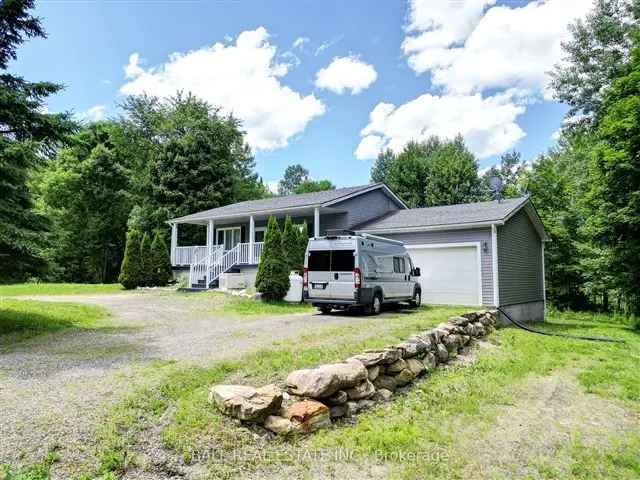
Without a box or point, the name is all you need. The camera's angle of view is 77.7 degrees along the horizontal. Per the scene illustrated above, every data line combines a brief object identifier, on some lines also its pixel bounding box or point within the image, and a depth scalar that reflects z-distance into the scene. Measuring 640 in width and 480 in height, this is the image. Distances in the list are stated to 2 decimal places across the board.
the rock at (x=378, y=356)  5.54
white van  10.63
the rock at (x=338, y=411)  4.66
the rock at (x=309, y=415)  4.16
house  13.70
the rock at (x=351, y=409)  4.81
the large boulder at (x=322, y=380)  4.56
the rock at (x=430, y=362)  6.87
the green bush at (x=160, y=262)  20.38
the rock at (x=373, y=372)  5.51
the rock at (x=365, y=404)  5.03
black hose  11.13
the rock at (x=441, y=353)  7.44
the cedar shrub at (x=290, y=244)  14.91
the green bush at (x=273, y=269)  13.79
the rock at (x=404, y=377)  6.00
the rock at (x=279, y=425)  4.01
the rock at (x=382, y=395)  5.37
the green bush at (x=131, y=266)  19.73
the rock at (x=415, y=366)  6.34
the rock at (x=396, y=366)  5.95
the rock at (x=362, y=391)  5.02
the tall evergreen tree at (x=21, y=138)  7.39
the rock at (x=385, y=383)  5.65
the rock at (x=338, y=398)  4.71
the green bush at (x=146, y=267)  20.00
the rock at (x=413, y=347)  6.39
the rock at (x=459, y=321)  9.16
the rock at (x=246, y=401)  3.93
